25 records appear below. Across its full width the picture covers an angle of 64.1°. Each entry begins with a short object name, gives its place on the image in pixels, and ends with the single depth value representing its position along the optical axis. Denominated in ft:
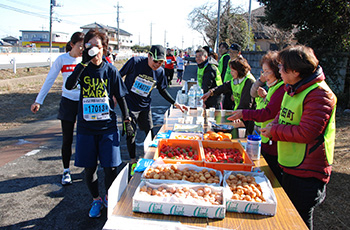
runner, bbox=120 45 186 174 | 13.50
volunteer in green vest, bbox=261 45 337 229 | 6.50
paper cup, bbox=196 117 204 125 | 13.02
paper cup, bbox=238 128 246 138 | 11.30
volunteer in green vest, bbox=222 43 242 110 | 20.58
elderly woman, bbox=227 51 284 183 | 9.57
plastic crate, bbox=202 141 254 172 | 7.61
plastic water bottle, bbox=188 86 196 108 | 18.06
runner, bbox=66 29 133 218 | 9.05
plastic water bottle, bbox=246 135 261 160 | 8.68
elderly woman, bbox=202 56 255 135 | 14.11
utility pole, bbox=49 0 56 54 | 127.29
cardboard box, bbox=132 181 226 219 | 5.65
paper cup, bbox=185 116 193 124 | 13.17
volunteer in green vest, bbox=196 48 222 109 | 19.71
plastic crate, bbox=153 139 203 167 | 9.06
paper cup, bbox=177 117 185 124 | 12.96
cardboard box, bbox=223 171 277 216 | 5.83
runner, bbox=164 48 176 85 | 44.24
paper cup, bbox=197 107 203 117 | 15.05
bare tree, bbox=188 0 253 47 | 91.97
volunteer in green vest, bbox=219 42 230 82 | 24.09
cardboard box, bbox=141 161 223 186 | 7.06
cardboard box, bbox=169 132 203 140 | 10.29
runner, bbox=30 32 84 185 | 11.76
